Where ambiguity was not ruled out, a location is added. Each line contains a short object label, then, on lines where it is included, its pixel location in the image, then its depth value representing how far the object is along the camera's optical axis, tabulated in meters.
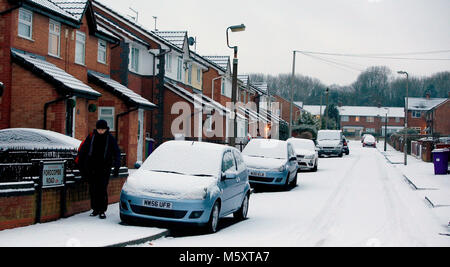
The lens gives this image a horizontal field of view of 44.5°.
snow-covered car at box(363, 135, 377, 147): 77.19
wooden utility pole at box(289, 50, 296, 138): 41.84
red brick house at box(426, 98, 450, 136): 95.54
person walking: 10.31
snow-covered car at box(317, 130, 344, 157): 44.88
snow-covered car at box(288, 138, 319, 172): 27.91
